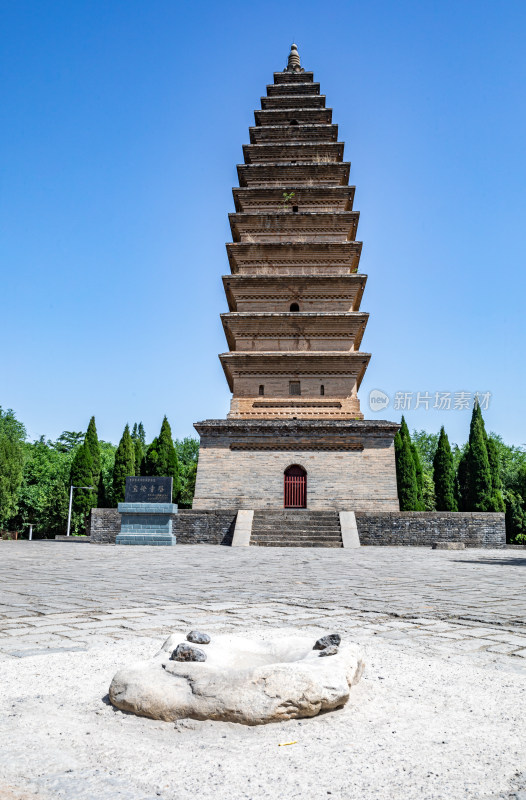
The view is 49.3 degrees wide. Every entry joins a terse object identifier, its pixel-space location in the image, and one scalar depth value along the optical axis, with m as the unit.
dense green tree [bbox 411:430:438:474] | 59.69
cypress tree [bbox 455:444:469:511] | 32.97
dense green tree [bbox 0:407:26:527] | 34.94
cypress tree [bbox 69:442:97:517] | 38.38
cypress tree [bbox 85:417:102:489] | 40.94
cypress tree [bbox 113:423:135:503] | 37.59
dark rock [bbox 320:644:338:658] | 2.90
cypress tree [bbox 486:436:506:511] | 31.38
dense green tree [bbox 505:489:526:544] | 31.20
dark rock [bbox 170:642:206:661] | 2.74
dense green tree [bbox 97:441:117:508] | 38.38
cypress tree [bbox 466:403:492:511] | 31.64
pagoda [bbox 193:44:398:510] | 21.81
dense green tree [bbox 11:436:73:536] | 42.12
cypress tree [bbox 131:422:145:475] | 42.47
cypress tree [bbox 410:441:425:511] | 31.85
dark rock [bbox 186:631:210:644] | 3.15
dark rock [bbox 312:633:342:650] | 3.02
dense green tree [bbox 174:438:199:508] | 57.02
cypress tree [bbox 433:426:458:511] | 32.56
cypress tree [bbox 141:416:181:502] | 35.19
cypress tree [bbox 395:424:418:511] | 31.58
